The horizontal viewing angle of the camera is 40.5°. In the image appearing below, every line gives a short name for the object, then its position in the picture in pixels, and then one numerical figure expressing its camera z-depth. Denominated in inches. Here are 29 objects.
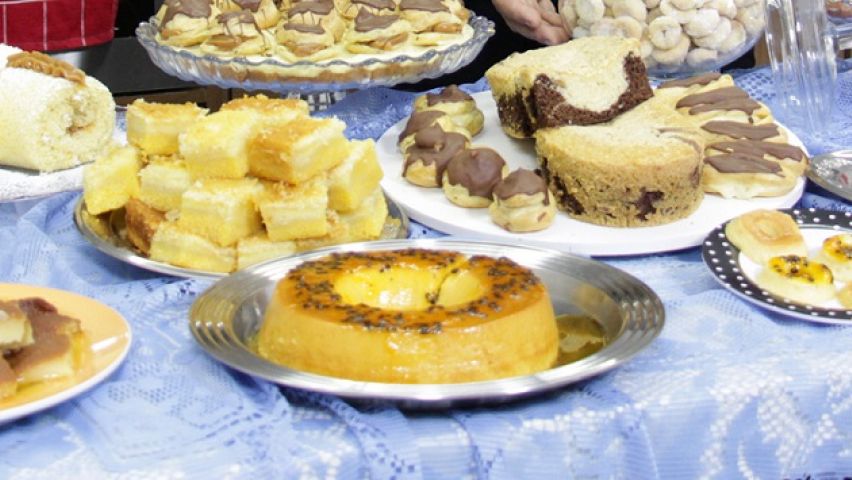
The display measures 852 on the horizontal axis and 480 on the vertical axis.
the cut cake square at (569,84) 61.6
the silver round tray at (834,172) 58.7
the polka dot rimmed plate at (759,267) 44.6
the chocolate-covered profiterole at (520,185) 53.0
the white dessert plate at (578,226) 52.8
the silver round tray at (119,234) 47.9
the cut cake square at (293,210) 47.7
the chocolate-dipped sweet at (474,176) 56.2
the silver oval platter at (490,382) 35.7
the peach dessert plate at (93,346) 35.5
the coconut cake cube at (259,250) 47.9
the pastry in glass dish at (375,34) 69.6
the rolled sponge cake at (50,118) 63.9
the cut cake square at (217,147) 47.9
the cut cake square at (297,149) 47.5
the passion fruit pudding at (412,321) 36.9
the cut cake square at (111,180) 51.5
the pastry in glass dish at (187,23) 70.4
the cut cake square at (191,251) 47.9
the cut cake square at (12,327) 36.3
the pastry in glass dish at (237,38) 68.4
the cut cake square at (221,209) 47.5
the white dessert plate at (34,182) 59.7
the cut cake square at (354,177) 49.4
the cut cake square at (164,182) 49.6
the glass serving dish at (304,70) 66.1
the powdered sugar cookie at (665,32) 74.9
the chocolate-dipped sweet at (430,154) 59.2
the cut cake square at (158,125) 50.8
